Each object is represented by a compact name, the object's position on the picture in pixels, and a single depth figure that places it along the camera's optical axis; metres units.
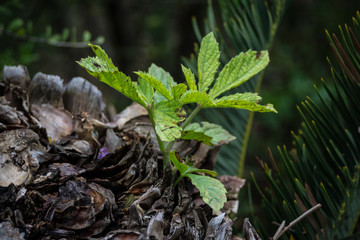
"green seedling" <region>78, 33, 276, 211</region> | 0.76
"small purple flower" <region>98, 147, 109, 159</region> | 0.80
